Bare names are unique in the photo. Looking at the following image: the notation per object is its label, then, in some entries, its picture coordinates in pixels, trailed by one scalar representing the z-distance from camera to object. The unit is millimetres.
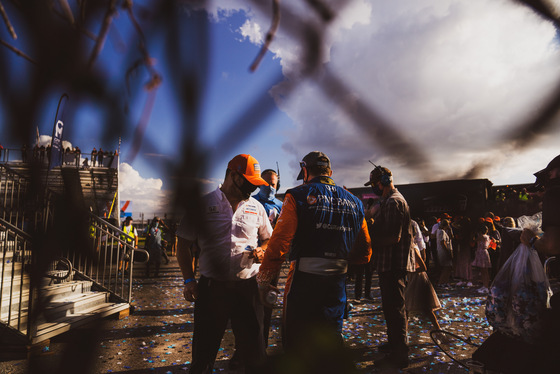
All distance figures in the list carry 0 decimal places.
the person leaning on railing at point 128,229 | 8688
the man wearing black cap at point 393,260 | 3408
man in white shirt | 2322
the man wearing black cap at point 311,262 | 2277
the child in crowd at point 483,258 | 7633
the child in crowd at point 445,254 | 8028
